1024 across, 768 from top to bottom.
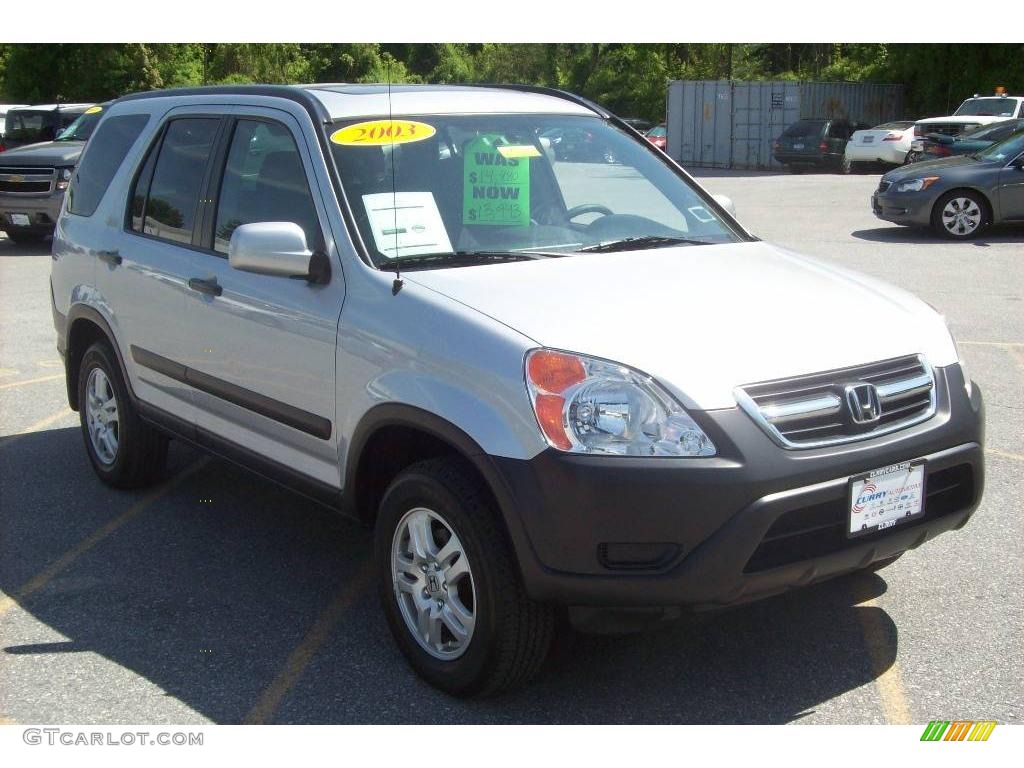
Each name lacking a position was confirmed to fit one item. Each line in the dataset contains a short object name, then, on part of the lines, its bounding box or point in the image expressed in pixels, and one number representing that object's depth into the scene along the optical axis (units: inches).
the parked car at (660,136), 1449.6
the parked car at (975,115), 1072.8
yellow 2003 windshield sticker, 177.3
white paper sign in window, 167.6
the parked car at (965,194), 604.1
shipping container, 1466.5
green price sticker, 175.6
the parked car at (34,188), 633.0
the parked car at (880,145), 1138.7
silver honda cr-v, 133.2
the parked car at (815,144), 1218.0
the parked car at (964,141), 769.6
